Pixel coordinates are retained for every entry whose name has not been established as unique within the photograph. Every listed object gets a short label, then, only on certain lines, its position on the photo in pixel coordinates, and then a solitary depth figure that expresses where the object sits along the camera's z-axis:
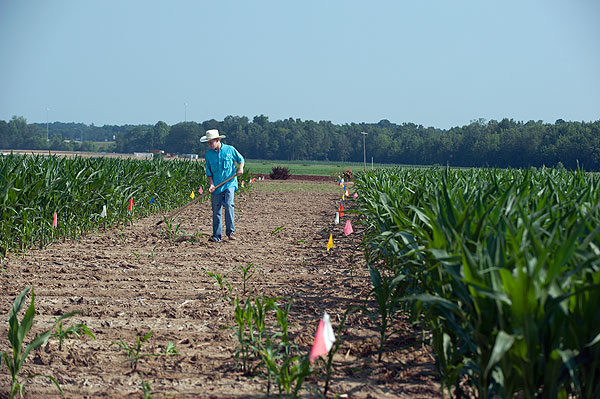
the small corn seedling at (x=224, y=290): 10.44
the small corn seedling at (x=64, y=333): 6.92
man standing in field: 17.36
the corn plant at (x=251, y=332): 6.59
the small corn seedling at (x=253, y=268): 12.69
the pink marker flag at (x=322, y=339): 4.65
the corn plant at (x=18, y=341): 5.73
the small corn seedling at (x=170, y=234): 16.81
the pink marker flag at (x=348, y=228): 14.63
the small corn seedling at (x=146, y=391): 5.57
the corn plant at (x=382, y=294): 6.98
